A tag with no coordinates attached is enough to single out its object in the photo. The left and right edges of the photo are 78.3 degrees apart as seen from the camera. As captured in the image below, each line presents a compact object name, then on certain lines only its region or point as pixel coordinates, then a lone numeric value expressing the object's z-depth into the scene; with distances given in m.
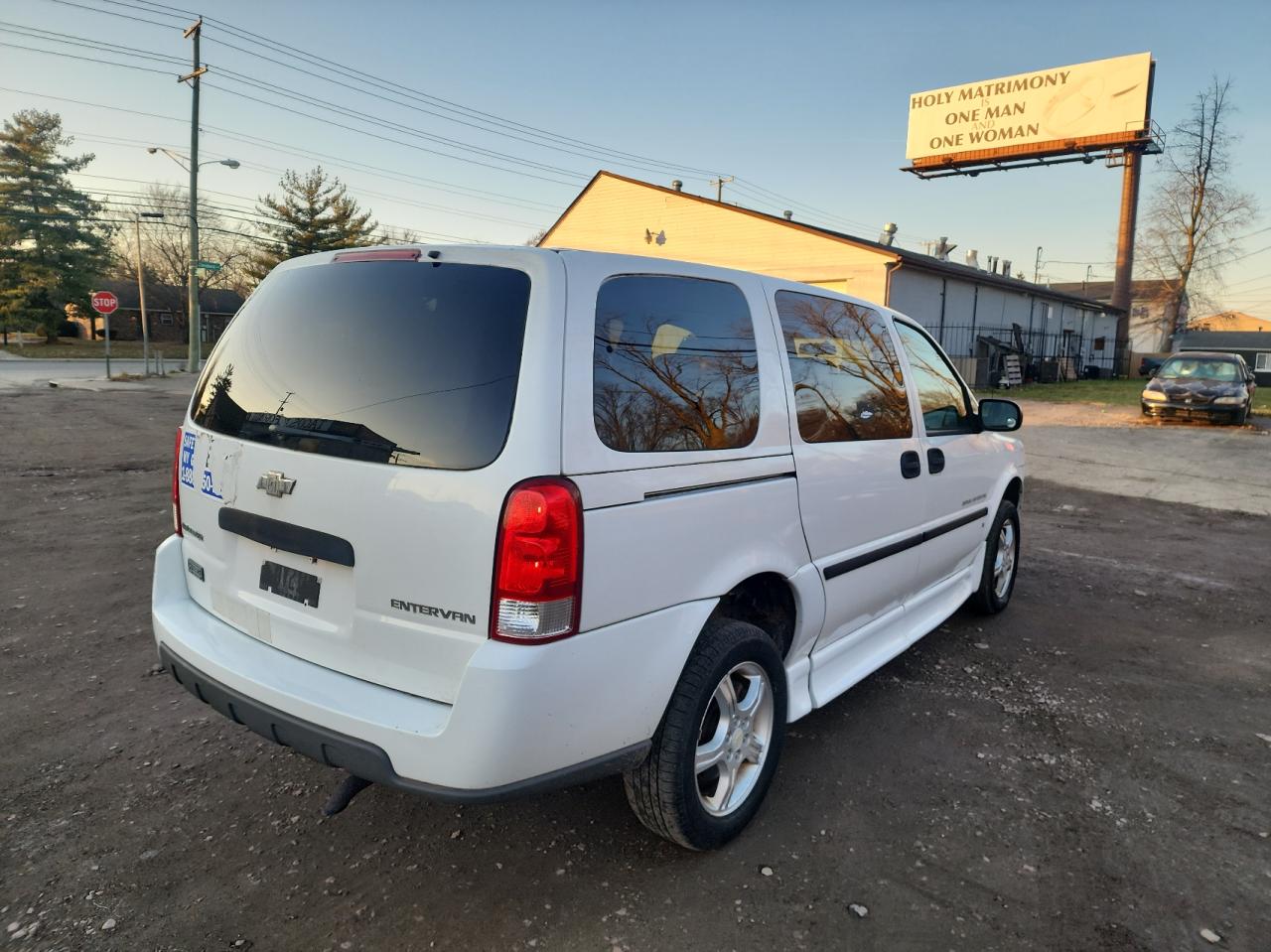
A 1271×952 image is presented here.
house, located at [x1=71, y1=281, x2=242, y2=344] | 63.38
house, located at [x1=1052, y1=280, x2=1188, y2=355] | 47.75
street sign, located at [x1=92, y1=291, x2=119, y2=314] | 24.28
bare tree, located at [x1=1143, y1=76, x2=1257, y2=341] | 45.91
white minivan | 2.04
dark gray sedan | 17.09
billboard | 40.09
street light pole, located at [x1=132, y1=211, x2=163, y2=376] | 40.25
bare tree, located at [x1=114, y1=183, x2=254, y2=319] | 55.16
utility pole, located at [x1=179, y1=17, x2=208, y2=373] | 26.25
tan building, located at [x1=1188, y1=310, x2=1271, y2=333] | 94.28
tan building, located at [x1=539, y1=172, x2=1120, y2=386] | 25.64
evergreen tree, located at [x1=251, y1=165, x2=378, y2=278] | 43.09
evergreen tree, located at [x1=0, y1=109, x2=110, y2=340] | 45.69
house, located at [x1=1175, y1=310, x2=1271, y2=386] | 60.09
